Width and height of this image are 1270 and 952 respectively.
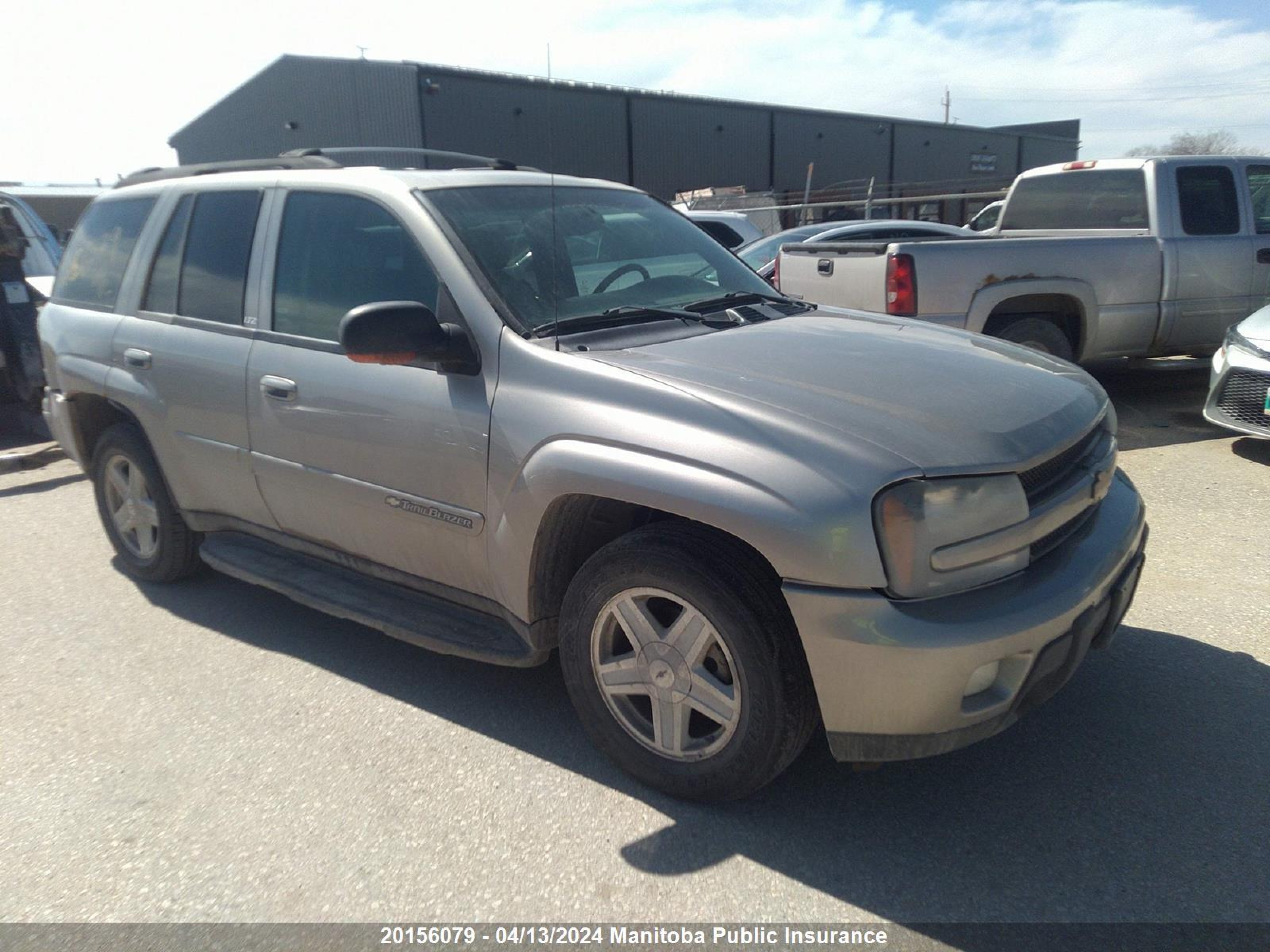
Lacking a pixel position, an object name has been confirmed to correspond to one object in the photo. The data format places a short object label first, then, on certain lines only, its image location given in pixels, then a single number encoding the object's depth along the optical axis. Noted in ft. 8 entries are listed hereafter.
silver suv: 7.89
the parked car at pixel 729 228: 38.47
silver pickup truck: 21.39
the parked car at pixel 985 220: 44.60
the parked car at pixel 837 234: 34.81
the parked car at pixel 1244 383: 19.52
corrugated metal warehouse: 96.68
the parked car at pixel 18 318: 26.76
